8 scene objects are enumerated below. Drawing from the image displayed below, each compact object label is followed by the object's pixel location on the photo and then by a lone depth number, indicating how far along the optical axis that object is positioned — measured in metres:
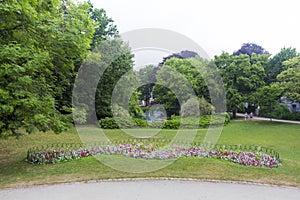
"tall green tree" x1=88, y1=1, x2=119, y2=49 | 19.09
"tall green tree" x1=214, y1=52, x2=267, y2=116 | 22.22
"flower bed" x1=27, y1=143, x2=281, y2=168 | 7.39
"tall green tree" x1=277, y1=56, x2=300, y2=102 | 18.88
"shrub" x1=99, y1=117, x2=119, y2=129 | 16.50
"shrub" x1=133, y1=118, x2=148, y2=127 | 16.94
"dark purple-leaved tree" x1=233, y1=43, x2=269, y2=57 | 34.09
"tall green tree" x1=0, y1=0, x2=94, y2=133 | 5.51
